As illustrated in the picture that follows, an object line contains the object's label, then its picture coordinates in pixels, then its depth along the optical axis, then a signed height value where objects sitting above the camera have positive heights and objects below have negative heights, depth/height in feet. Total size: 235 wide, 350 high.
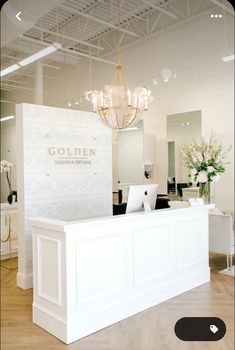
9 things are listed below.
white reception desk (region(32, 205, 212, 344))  10.43 -3.28
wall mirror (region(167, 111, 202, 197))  23.71 +2.32
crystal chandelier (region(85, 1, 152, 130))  16.15 +3.29
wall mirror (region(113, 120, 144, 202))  27.63 +1.25
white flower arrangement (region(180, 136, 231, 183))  16.48 +0.34
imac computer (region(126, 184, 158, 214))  13.38 -1.03
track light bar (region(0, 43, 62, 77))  18.46 +6.76
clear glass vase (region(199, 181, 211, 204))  16.81 -0.98
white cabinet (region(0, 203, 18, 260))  20.13 -3.13
